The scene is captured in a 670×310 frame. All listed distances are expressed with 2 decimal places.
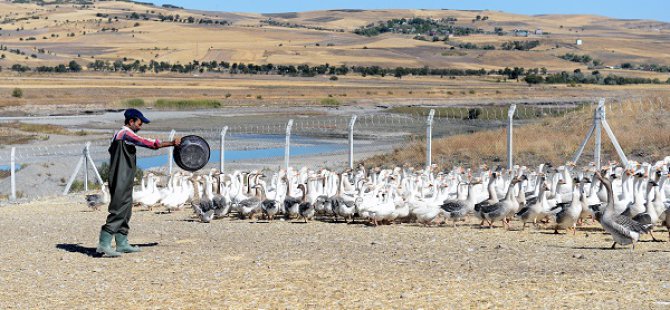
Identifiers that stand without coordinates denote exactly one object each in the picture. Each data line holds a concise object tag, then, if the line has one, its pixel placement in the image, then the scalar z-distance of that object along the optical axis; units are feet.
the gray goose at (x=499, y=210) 57.47
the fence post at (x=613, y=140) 72.54
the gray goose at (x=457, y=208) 59.16
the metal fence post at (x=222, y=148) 86.29
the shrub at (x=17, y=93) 255.78
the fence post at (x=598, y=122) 73.61
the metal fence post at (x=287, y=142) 85.65
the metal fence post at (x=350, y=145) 85.20
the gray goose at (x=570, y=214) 54.13
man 48.34
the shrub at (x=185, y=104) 244.42
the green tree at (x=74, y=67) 403.54
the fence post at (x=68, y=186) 90.75
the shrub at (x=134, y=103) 241.76
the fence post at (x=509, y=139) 76.15
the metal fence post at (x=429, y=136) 80.78
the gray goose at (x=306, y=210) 62.69
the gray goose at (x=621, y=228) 47.62
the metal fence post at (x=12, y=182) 89.04
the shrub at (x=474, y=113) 196.60
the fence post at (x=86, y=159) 91.05
